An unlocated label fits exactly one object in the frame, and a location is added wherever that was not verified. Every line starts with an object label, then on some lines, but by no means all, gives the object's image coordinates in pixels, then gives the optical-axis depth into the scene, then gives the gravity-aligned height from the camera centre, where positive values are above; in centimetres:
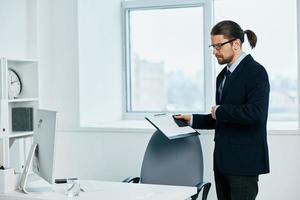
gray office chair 324 -46
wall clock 375 +11
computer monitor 247 -27
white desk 247 -52
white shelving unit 358 -6
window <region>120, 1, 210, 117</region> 429 +36
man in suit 267 -12
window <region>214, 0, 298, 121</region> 390 +40
